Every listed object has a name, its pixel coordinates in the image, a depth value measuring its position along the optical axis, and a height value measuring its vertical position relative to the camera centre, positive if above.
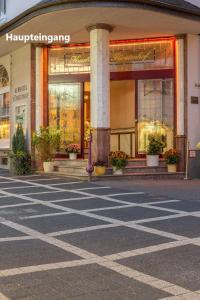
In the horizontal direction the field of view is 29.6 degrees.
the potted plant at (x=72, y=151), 12.91 +0.04
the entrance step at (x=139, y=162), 12.00 -0.32
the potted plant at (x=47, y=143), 12.50 +0.31
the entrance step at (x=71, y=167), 11.61 -0.46
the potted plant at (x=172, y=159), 11.73 -0.22
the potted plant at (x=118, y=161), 11.09 -0.26
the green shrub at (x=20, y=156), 12.71 -0.12
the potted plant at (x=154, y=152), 11.85 +0.00
